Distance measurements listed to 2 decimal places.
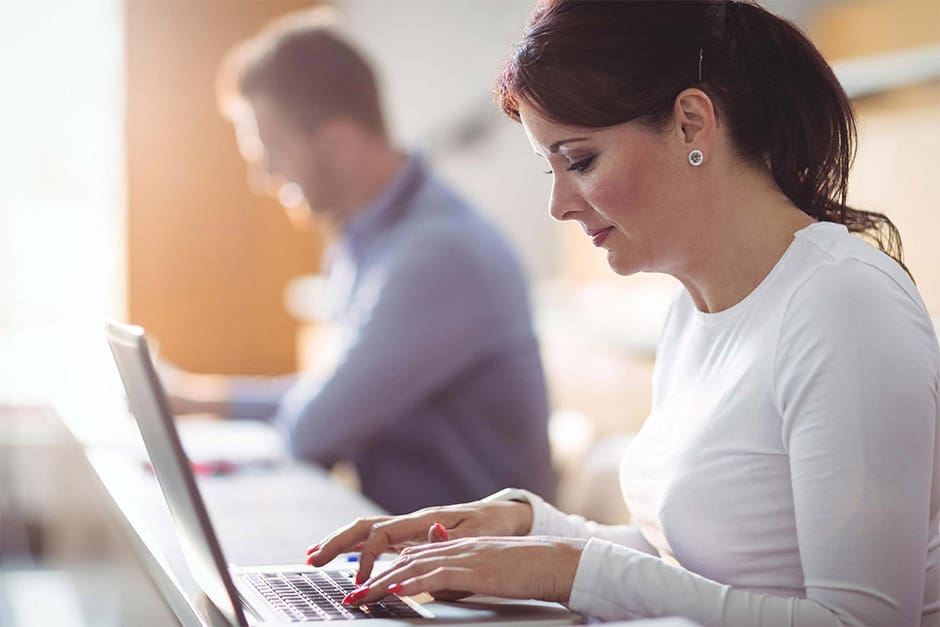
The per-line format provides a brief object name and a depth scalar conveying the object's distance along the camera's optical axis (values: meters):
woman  1.46
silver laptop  1.42
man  2.40
